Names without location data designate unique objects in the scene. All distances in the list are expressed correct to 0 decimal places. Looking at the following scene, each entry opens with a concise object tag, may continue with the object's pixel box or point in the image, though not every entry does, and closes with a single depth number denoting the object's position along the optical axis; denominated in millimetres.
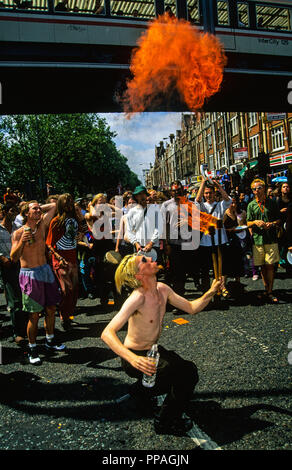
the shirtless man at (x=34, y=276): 4371
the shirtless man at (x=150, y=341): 2662
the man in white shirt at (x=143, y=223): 5910
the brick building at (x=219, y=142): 30052
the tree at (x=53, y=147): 37750
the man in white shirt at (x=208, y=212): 6496
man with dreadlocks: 5410
